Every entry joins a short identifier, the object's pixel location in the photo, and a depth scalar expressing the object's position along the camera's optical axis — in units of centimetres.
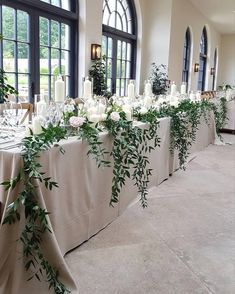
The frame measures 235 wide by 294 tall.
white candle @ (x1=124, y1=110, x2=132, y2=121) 211
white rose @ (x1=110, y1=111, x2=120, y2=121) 191
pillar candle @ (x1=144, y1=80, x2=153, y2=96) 324
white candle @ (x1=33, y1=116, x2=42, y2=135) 160
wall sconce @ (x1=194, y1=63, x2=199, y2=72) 836
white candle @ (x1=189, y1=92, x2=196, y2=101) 412
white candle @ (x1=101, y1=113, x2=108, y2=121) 194
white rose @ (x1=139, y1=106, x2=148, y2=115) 242
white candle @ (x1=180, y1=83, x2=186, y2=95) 404
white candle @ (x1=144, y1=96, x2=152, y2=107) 294
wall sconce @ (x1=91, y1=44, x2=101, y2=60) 470
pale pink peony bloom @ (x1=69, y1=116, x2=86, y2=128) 167
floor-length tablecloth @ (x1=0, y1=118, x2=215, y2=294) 133
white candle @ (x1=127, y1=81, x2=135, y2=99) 277
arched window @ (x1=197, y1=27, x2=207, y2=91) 950
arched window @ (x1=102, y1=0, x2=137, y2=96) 537
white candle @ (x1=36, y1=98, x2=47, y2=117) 172
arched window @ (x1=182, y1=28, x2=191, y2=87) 776
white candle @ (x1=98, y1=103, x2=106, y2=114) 198
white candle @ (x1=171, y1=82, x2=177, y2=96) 381
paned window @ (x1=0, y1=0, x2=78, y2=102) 361
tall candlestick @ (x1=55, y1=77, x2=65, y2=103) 174
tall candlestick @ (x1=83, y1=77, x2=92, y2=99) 218
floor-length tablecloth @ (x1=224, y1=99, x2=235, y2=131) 564
